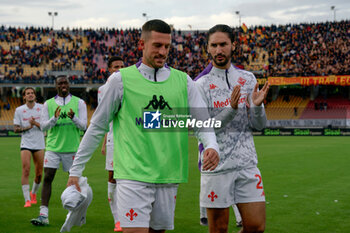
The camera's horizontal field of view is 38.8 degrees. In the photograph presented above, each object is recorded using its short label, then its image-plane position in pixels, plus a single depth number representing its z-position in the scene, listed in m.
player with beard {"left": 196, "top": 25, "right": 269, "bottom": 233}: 5.18
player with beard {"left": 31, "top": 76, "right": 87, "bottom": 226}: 8.74
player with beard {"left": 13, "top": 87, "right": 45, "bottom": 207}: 10.55
